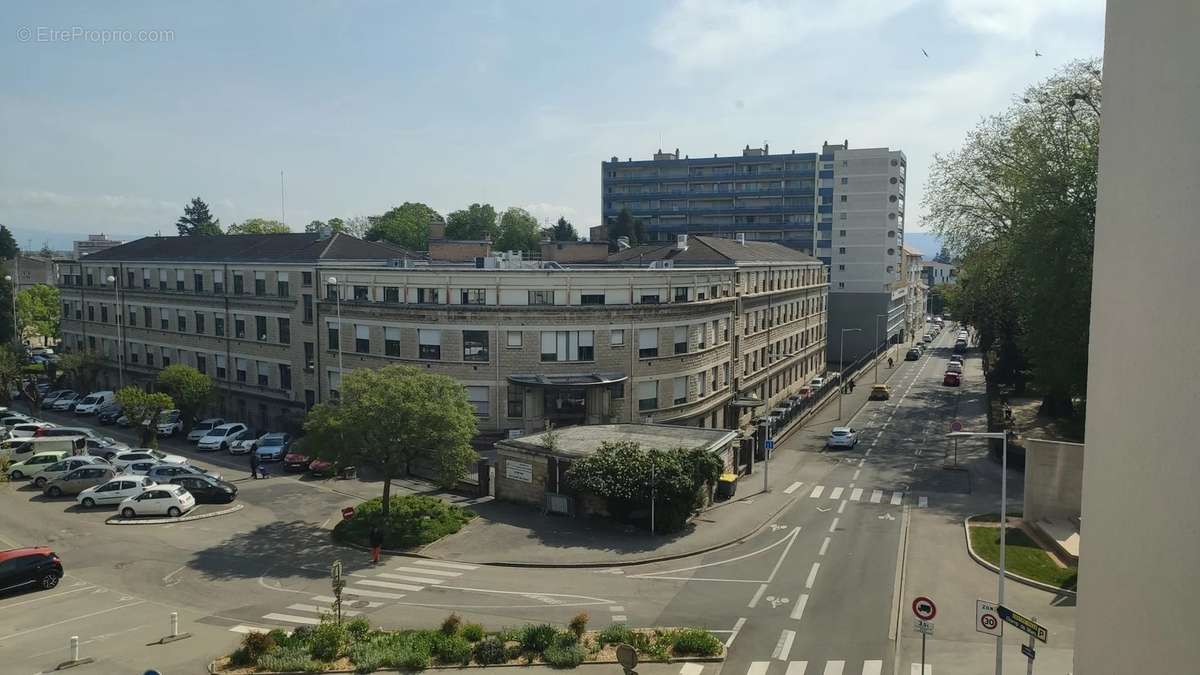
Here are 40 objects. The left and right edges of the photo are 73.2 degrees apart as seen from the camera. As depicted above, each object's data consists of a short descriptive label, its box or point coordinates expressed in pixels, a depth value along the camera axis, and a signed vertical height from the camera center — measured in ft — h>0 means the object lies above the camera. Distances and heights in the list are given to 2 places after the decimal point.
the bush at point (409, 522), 108.17 -33.46
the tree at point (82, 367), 221.25 -24.61
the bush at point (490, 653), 69.72 -32.18
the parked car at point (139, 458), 142.31 -32.23
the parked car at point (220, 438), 173.06 -34.09
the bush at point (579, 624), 73.72 -31.27
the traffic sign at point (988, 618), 64.39 -26.78
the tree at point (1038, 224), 149.48 +13.05
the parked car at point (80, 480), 131.03 -32.78
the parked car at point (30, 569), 89.30 -32.51
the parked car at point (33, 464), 141.79 -32.53
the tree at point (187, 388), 181.47 -24.55
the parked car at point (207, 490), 128.67 -33.40
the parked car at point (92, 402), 212.23 -32.53
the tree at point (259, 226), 423.23 +28.52
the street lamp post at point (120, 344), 227.77 -18.70
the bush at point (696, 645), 71.61 -32.25
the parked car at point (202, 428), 178.50 -33.56
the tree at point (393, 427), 108.27 -19.85
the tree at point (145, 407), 158.51 -25.34
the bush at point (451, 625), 74.13 -31.69
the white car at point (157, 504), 120.47 -33.46
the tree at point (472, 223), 459.73 +33.28
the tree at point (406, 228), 416.67 +27.25
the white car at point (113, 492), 125.29 -32.98
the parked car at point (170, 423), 185.98 -33.34
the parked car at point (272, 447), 158.92 -33.25
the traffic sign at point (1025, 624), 58.29 -25.10
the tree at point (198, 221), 512.22 +37.32
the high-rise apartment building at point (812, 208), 393.58 +41.77
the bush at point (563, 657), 69.10 -32.21
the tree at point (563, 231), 475.02 +29.51
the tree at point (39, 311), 322.75 -12.89
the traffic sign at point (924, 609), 64.23 -25.97
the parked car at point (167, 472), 130.93 -31.43
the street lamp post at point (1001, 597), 62.28 -27.11
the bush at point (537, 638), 71.46 -31.64
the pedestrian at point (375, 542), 101.35 -33.07
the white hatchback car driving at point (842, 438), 178.81 -34.61
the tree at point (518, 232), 464.65 +28.48
